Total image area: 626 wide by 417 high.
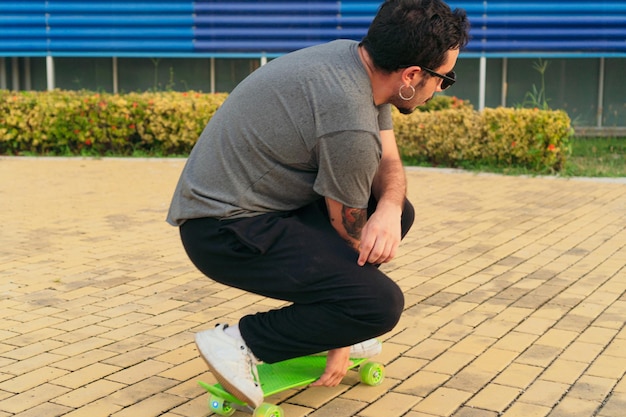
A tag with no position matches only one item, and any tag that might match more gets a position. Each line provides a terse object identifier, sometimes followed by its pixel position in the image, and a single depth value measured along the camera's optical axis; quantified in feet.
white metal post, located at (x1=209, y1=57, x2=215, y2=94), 46.75
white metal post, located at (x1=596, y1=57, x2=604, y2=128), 44.86
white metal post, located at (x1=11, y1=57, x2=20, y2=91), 48.03
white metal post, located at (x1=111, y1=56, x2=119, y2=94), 47.85
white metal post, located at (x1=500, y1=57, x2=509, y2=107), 45.39
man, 9.53
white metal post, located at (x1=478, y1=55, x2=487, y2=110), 41.93
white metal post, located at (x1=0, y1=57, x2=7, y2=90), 47.29
